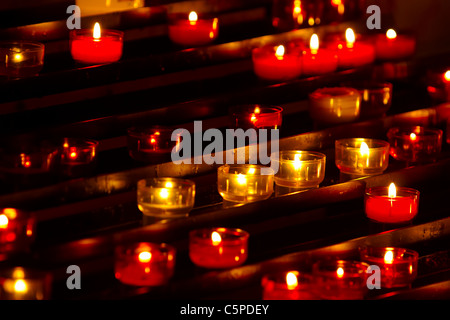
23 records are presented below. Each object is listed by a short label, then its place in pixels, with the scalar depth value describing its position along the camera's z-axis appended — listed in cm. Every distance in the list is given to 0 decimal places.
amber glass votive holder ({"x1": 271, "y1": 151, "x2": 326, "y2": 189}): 530
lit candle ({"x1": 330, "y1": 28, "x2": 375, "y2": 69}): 630
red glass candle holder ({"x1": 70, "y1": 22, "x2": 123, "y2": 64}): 559
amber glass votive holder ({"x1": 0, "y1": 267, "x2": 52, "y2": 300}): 443
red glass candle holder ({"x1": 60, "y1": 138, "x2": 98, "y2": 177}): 512
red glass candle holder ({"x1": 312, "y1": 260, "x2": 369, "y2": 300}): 470
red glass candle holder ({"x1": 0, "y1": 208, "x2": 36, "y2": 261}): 462
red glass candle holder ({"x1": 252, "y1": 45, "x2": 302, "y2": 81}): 597
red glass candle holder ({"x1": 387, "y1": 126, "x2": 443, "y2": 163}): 566
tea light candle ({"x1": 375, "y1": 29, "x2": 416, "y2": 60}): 649
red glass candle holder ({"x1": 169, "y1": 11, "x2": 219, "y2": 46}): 600
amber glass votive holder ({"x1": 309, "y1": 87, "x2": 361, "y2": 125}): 581
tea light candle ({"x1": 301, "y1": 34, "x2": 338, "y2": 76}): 613
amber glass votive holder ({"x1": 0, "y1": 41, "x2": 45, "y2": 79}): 537
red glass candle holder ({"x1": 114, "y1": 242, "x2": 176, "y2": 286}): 460
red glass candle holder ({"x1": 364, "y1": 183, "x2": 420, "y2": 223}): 522
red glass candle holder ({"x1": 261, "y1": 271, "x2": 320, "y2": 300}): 466
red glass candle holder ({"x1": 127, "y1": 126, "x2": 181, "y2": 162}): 528
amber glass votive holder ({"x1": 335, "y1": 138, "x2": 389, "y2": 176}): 547
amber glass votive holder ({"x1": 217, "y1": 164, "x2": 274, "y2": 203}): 514
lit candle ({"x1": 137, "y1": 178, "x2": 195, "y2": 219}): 495
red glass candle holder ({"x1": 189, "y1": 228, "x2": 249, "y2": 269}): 473
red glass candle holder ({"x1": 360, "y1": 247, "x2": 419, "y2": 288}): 489
